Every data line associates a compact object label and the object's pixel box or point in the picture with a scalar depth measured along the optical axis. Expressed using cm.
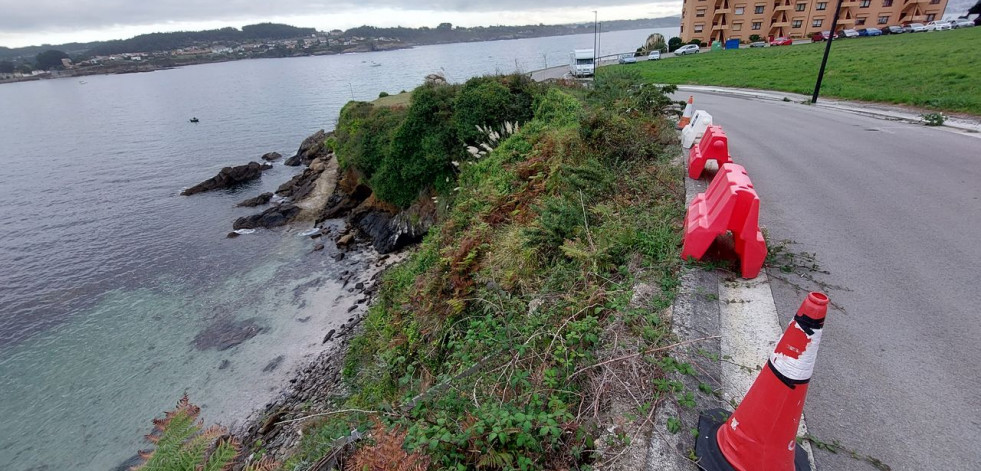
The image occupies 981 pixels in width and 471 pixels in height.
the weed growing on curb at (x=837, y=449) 246
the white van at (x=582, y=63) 3122
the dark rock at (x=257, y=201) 2714
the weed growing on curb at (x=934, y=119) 1044
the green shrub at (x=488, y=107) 1585
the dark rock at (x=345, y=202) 2377
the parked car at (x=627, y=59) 4016
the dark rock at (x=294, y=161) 3634
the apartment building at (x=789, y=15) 4922
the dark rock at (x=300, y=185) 2721
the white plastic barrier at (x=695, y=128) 846
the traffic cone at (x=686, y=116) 1111
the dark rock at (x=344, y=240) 2012
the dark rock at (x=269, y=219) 2359
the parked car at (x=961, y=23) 4225
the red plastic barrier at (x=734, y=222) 408
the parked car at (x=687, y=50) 4650
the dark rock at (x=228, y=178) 3088
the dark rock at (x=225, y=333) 1434
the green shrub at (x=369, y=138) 1998
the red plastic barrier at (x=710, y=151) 670
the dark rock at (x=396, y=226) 1784
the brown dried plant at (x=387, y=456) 284
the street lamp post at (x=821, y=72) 1503
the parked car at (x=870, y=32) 4497
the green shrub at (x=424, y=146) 1698
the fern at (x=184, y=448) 348
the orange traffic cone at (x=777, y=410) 215
